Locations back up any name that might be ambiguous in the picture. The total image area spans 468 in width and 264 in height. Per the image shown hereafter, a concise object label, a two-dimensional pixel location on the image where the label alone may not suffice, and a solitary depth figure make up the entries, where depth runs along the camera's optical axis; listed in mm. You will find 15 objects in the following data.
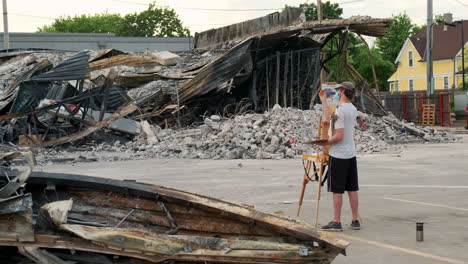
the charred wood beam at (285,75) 27594
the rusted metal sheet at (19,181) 5285
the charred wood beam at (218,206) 5199
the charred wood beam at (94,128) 22094
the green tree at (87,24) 118688
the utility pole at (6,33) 41731
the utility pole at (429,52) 39938
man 7738
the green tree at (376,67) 73562
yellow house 70062
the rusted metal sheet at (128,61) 30203
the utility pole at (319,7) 32075
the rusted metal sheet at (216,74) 26547
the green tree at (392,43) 92438
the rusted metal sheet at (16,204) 4965
